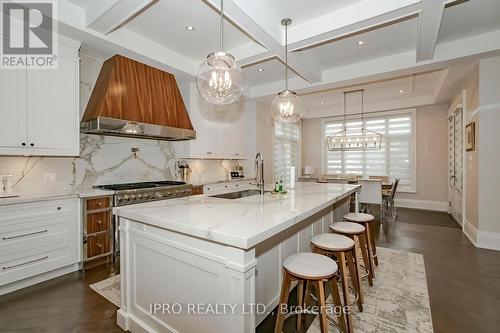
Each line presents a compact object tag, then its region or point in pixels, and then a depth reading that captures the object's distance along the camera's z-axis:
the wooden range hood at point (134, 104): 3.14
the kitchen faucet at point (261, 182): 2.80
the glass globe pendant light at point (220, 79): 2.13
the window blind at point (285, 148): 6.93
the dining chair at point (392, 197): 5.63
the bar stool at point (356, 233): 2.31
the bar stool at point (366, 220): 2.72
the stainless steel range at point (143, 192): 3.22
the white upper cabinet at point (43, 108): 2.54
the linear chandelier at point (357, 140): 6.34
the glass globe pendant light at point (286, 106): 3.17
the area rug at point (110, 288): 2.32
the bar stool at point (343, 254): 1.89
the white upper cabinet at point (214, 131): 4.60
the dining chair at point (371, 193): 5.34
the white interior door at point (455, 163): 5.04
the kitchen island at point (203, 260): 1.32
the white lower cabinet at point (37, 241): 2.43
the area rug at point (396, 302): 1.95
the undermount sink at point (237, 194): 2.76
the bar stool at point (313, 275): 1.52
